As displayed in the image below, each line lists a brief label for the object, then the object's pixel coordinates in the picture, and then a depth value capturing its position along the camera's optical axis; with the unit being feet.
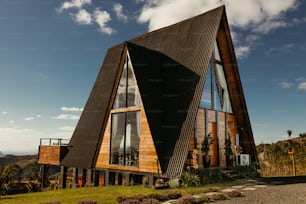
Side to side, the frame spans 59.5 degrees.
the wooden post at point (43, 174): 70.86
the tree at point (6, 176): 60.54
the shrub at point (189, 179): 39.52
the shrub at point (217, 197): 28.99
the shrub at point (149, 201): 26.91
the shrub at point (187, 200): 26.81
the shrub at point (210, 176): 42.75
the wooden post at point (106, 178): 53.41
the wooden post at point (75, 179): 61.83
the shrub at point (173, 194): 30.67
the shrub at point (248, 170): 50.98
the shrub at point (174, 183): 38.88
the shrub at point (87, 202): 27.07
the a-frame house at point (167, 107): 45.09
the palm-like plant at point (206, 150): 47.52
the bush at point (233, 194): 30.70
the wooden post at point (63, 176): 64.03
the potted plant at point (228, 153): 53.47
